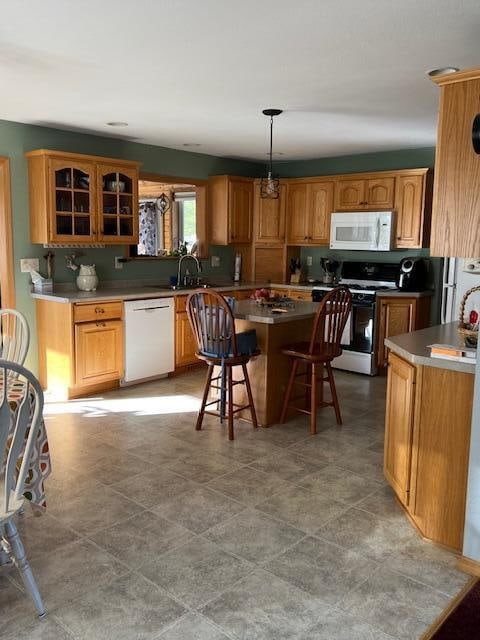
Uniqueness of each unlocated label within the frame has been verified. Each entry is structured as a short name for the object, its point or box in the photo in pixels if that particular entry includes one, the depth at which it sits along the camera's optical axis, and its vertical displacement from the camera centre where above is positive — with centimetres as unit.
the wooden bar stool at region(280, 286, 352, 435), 406 -76
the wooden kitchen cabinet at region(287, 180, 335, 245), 652 +40
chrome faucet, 640 -27
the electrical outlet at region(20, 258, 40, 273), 503 -21
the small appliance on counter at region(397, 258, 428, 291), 581 -28
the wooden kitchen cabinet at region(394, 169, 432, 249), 574 +40
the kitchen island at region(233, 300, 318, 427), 422 -85
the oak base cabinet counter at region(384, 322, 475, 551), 254 -90
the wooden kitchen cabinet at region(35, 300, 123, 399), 487 -93
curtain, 805 +20
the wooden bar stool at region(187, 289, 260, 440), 393 -69
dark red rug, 204 -140
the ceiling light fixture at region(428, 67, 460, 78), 322 +101
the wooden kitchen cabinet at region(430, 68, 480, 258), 243 +34
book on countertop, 251 -47
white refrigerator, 508 -39
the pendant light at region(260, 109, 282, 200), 427 +95
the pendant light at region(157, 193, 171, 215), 737 +53
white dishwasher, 526 -92
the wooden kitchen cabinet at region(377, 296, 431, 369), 571 -71
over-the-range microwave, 595 +17
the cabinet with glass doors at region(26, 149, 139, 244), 489 +39
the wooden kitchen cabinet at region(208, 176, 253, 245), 662 +43
